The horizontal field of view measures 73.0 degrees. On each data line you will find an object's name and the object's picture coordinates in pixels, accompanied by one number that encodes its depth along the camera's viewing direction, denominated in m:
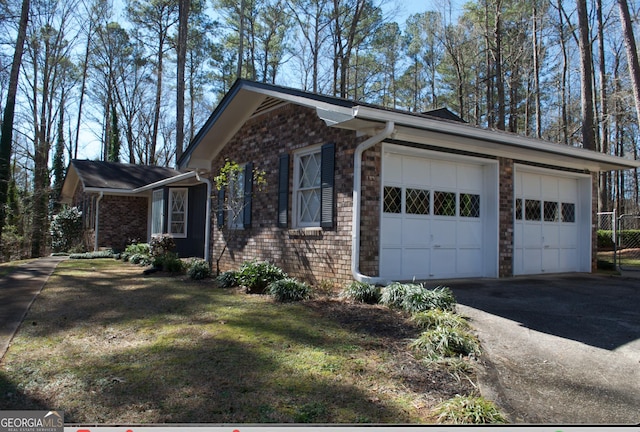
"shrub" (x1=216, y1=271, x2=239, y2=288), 8.32
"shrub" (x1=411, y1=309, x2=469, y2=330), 4.81
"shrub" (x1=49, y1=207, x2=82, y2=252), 20.80
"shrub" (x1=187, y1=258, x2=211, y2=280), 9.61
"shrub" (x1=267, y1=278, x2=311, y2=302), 6.84
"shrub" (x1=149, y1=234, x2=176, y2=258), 14.26
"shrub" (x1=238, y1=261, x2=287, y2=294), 7.67
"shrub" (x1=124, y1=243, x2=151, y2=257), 14.87
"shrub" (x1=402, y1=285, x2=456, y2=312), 5.55
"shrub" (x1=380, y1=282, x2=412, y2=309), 5.99
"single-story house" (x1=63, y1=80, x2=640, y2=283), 7.08
